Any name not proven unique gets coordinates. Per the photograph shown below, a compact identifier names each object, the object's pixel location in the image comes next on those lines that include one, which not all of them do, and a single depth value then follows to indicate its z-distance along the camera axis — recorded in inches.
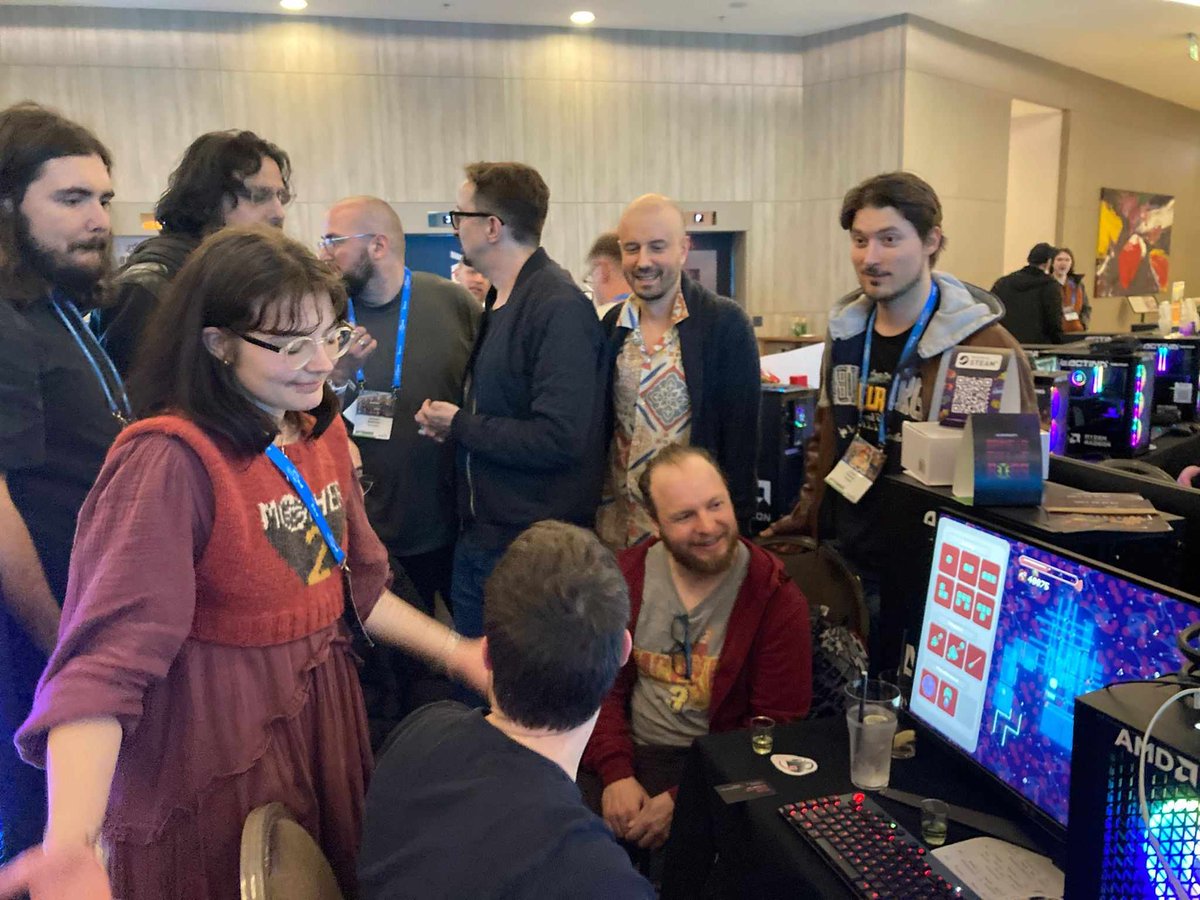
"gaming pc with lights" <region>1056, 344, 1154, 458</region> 155.3
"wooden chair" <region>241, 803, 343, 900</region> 35.5
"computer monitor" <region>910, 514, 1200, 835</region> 38.8
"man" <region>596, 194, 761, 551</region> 95.2
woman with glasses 39.4
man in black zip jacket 89.2
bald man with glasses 98.3
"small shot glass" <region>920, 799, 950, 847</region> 45.3
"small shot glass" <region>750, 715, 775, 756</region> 55.5
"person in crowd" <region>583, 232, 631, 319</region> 151.5
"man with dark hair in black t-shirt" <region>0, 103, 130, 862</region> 63.0
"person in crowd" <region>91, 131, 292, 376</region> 76.7
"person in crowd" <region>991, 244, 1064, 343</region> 246.1
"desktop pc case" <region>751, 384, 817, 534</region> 146.4
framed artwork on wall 388.2
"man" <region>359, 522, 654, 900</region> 35.0
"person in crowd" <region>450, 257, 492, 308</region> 163.3
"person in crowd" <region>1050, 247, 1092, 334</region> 273.1
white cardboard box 55.9
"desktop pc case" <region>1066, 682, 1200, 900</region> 27.9
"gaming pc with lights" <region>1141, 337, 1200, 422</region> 182.9
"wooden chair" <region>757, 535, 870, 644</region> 80.6
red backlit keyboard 41.2
